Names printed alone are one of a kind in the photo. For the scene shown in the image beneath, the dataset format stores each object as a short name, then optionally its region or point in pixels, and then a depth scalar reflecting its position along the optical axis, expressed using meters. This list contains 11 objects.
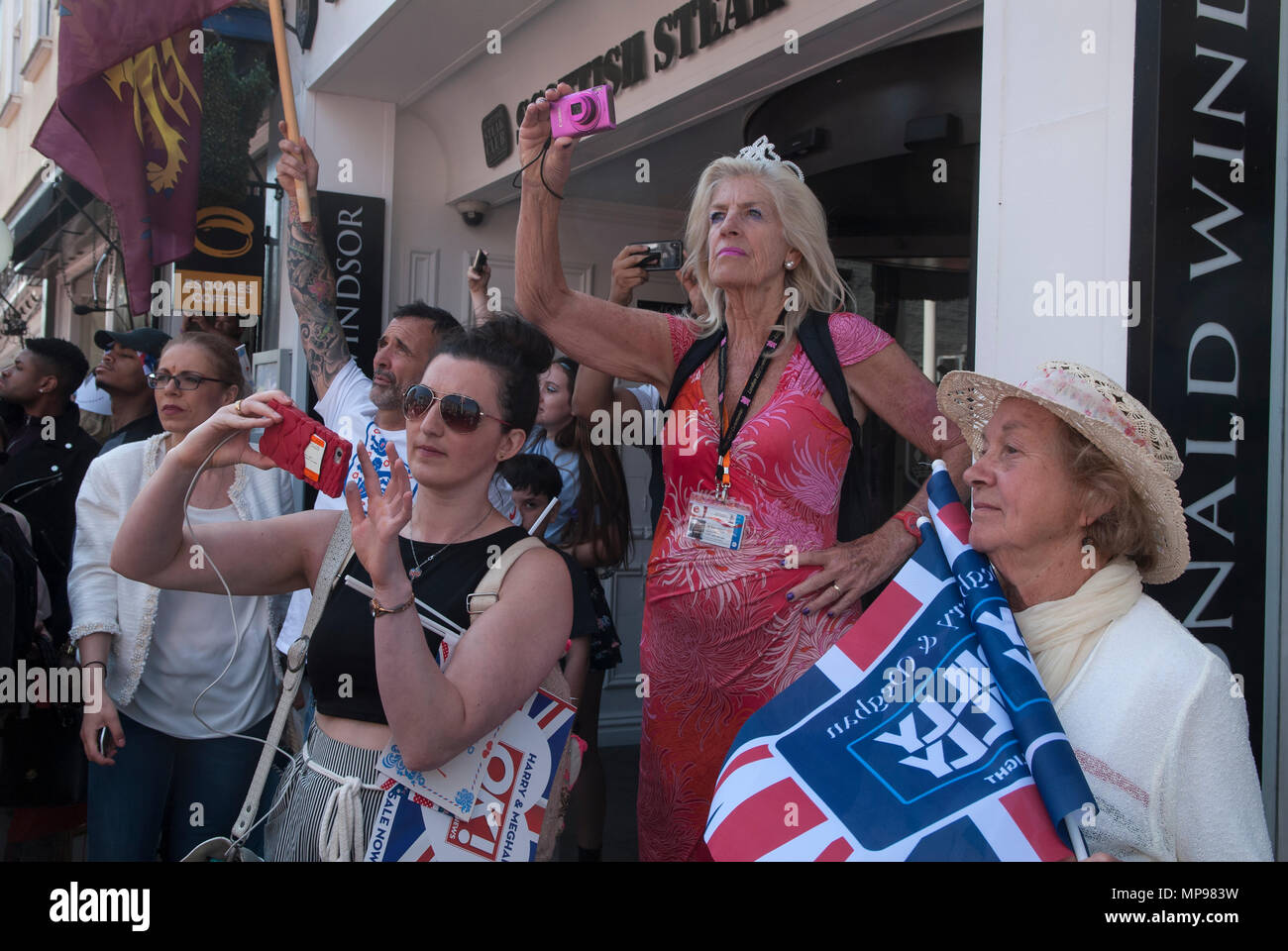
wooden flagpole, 3.29
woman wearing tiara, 2.24
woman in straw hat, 1.52
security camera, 6.68
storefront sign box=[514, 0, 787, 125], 4.09
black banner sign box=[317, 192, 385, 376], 6.23
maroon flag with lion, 4.89
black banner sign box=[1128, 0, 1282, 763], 1.99
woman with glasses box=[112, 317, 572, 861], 1.67
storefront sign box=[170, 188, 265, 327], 6.69
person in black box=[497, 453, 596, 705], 3.85
